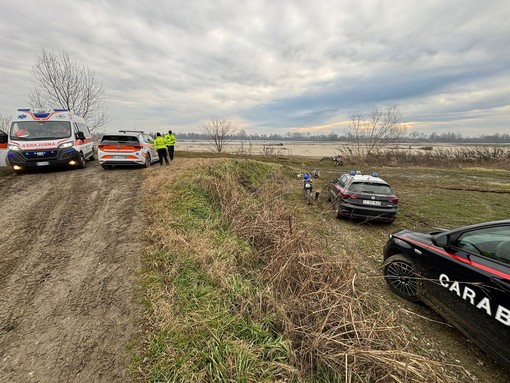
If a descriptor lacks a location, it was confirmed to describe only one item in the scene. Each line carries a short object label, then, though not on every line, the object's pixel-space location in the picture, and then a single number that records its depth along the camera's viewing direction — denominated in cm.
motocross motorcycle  1077
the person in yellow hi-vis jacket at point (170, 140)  1234
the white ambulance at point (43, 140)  883
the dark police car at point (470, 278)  263
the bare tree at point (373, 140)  3003
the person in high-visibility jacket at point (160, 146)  1144
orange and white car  988
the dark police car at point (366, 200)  772
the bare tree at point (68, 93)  1820
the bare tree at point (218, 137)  3372
